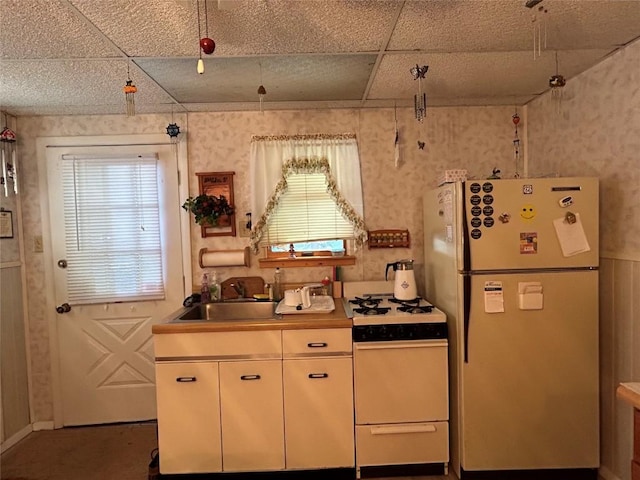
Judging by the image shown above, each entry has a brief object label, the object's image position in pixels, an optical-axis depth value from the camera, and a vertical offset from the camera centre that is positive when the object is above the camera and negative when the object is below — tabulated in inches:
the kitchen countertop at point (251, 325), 83.7 -20.7
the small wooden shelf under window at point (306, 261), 111.0 -9.6
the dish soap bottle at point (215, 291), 109.7 -17.2
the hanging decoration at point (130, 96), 73.2 +26.8
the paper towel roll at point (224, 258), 109.9 -8.0
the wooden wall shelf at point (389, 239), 112.1 -3.9
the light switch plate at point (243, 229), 112.2 +0.2
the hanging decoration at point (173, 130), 106.9 +28.2
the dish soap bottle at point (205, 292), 108.2 -17.2
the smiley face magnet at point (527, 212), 80.0 +1.9
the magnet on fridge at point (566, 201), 79.4 +3.9
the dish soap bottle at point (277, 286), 110.7 -16.4
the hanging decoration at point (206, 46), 54.1 +26.0
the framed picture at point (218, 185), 111.2 +13.1
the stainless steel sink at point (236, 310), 107.0 -22.2
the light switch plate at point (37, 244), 110.0 -2.4
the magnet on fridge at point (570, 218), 79.3 +0.4
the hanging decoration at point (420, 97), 80.6 +28.2
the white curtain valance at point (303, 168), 110.6 +17.3
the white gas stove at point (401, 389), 84.6 -35.9
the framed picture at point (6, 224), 103.4 +3.5
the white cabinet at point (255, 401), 84.4 -37.7
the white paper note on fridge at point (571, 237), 79.3 -3.4
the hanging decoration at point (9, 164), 103.6 +19.9
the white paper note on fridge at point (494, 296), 80.9 -15.4
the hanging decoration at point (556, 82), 72.8 +26.2
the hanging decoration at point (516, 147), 111.9 +21.7
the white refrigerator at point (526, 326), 80.0 -22.0
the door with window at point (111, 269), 110.0 -10.1
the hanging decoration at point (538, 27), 61.2 +34.2
